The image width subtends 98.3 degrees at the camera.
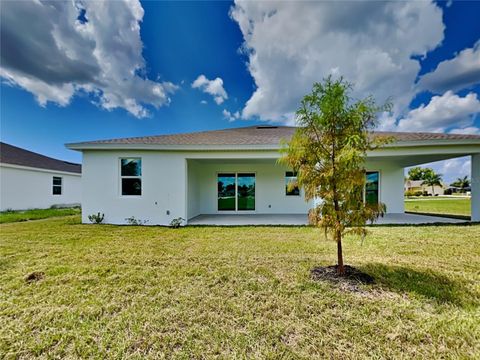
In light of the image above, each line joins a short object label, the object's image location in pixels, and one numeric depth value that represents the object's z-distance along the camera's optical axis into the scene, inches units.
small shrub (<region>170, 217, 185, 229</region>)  318.9
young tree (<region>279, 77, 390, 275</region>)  129.3
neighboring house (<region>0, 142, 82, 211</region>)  518.6
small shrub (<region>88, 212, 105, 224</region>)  337.1
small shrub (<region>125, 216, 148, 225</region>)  334.6
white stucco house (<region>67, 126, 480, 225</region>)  330.6
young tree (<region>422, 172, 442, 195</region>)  2054.6
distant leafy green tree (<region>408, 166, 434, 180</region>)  2189.5
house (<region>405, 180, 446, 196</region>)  2112.0
